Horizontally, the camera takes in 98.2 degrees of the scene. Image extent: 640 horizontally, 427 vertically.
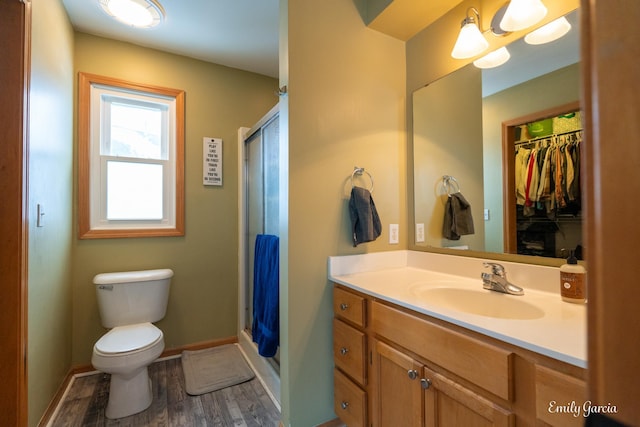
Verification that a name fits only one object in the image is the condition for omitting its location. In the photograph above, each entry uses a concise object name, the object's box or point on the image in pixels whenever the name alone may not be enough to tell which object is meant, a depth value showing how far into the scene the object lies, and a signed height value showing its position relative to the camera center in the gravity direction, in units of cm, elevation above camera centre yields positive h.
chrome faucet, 116 -28
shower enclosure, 194 +10
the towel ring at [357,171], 157 +26
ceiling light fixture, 169 +133
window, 208 +47
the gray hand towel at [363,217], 146 +0
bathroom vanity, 70 -41
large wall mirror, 113 +45
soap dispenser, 98 -24
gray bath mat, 195 -117
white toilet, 163 -77
